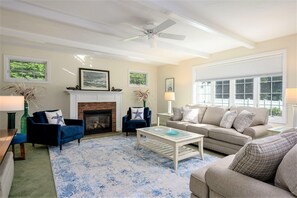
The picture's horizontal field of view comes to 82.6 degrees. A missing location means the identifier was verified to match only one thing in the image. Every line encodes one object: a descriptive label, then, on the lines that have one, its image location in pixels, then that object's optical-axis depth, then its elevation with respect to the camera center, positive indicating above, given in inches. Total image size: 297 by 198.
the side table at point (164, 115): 212.3 -23.6
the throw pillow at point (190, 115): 177.0 -19.2
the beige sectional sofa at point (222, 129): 127.6 -27.3
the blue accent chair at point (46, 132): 137.4 -29.7
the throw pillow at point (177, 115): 191.3 -20.4
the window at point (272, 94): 151.6 +3.1
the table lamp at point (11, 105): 109.5 -5.7
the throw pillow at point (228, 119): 147.1 -19.4
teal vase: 162.8 -25.7
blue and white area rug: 83.5 -46.1
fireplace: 205.9 -24.3
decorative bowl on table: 131.6 -27.9
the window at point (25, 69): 168.9 +29.0
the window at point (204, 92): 212.5 +6.6
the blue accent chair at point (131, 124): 191.0 -30.9
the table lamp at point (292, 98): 116.0 -0.3
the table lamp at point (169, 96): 226.1 +1.4
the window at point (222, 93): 192.4 +5.1
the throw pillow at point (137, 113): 205.0 -19.8
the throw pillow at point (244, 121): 135.6 -19.1
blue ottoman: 115.6 -30.6
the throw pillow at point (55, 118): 153.1 -19.5
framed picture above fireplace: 207.3 +22.0
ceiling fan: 115.5 +45.3
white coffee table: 112.7 -30.8
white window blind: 152.6 +31.7
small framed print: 254.7 +19.2
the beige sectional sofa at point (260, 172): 43.2 -21.8
